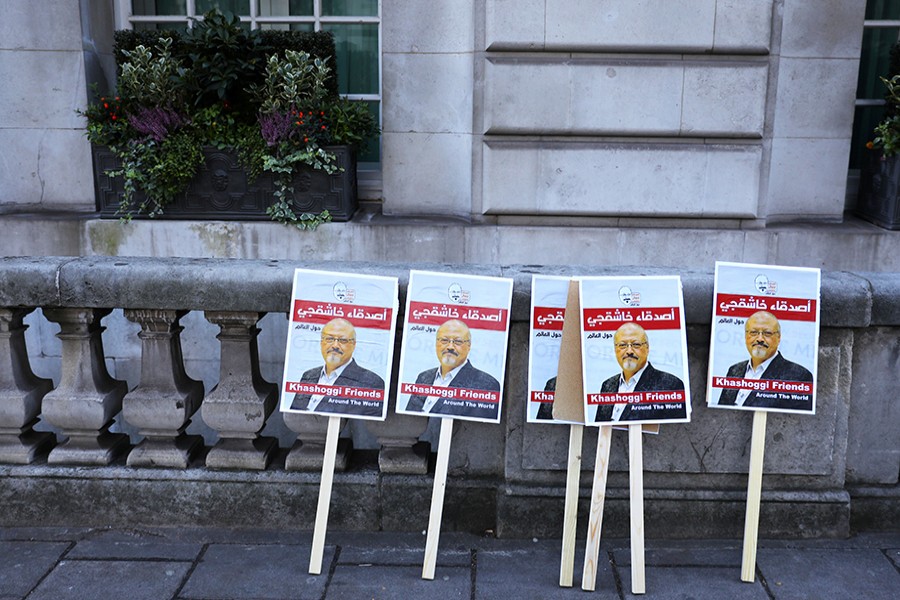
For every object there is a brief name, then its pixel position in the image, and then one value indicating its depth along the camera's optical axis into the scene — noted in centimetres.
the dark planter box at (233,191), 735
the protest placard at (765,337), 309
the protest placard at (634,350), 304
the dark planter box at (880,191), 725
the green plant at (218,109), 714
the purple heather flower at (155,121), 723
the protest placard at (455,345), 312
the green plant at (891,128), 721
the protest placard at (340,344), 312
